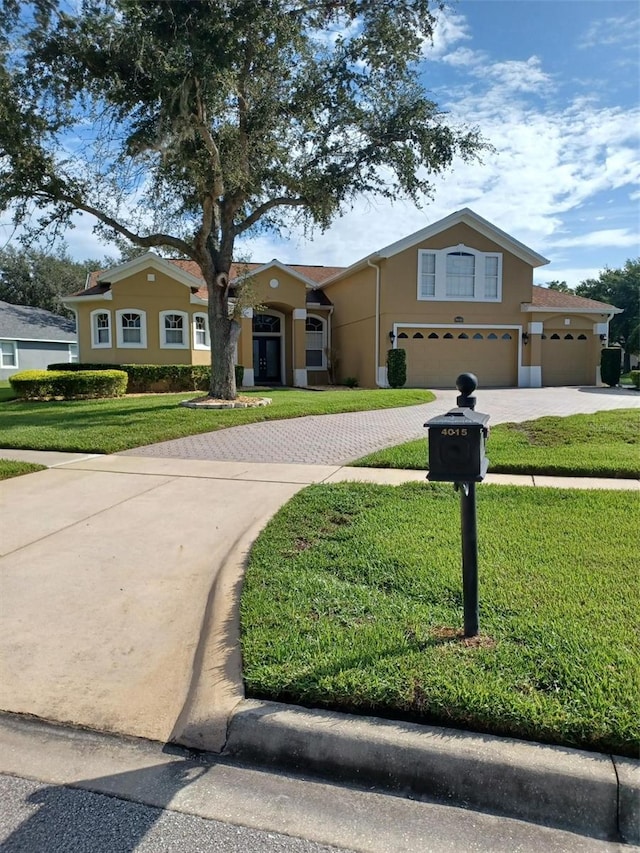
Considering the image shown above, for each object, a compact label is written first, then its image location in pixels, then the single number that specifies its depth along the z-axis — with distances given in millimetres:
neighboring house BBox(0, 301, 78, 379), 32312
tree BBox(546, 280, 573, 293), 58312
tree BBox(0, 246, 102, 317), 49250
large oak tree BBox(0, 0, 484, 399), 11617
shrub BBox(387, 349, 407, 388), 22922
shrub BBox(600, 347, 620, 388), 24641
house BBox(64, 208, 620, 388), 23109
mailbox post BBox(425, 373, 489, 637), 2965
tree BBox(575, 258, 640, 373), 45875
